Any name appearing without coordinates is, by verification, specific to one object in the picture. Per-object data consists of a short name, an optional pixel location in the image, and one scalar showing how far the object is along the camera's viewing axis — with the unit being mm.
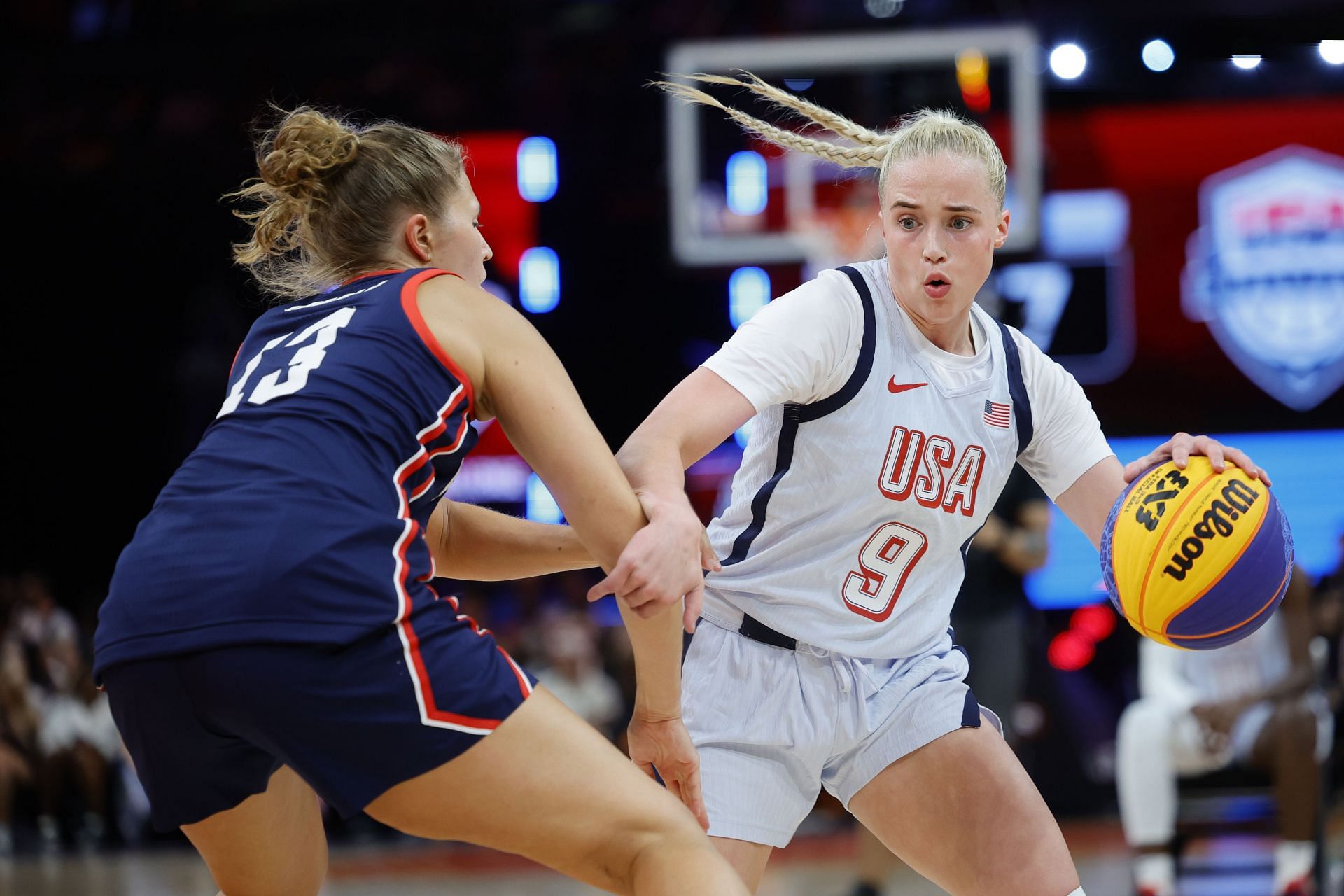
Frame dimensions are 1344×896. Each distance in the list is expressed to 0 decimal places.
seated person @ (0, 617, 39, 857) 17937
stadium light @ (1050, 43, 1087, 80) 19094
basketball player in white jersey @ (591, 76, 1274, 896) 5352
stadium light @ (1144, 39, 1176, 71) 19094
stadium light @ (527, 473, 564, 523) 18953
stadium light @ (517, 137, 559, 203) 19000
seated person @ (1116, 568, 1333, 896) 10953
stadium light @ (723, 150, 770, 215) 17875
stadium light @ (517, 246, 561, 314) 18906
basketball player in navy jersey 3836
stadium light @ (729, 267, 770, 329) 18641
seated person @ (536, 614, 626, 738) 17469
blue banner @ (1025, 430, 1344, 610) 18172
